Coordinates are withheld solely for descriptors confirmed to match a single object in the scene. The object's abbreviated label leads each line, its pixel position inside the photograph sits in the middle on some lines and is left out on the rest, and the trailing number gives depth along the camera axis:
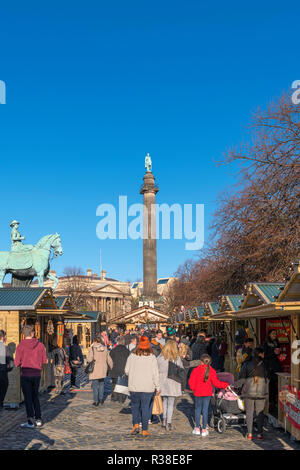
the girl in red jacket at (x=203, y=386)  9.84
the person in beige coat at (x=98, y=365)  13.48
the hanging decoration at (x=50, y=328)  16.96
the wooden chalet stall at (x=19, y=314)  13.01
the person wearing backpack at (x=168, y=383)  10.46
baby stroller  10.00
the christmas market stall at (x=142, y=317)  67.25
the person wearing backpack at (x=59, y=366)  15.40
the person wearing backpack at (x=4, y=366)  11.04
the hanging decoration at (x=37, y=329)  15.46
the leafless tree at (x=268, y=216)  16.98
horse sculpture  21.12
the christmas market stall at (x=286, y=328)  8.73
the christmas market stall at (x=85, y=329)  33.52
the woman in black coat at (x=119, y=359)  13.74
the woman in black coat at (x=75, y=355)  17.12
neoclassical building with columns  113.13
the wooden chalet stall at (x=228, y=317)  16.86
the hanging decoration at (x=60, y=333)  17.81
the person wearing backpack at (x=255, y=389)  9.40
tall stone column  73.94
